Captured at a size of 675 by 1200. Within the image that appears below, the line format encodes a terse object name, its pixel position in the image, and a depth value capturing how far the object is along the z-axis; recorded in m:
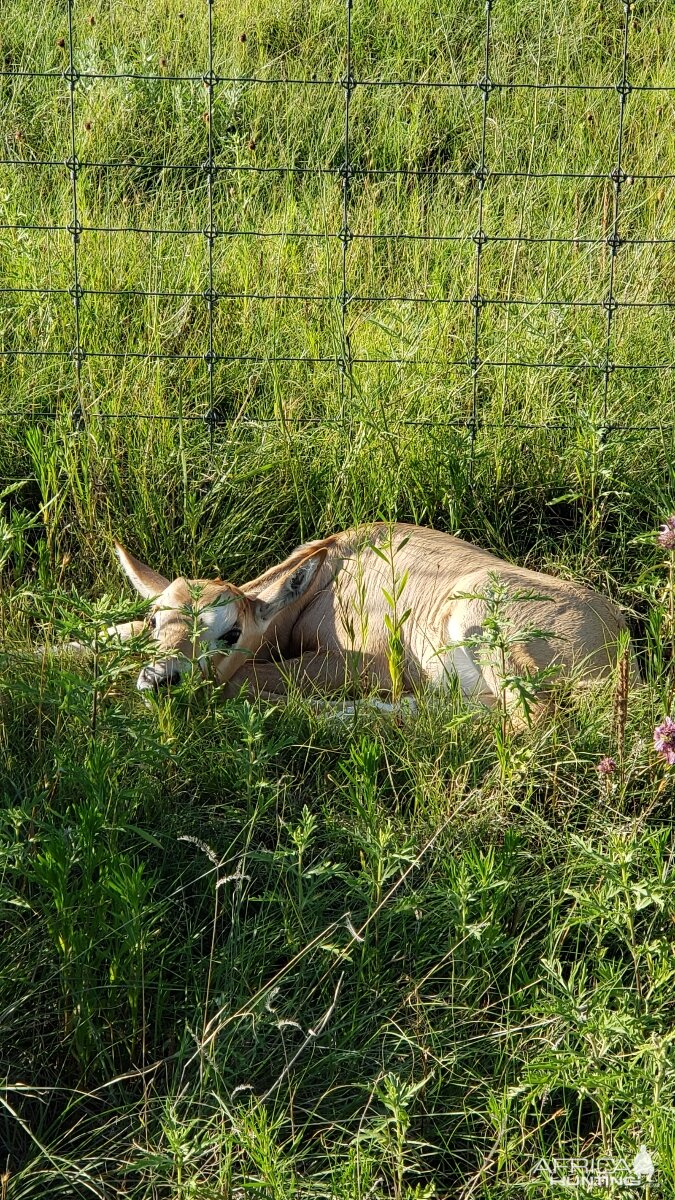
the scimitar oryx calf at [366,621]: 4.57
